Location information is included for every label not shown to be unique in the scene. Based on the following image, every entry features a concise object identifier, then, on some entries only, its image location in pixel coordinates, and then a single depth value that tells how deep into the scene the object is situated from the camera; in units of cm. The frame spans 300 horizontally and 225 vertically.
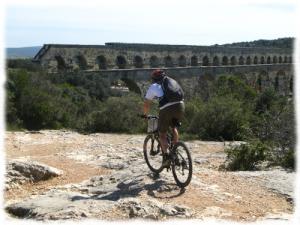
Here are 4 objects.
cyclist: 486
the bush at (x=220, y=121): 1037
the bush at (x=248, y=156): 634
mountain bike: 475
